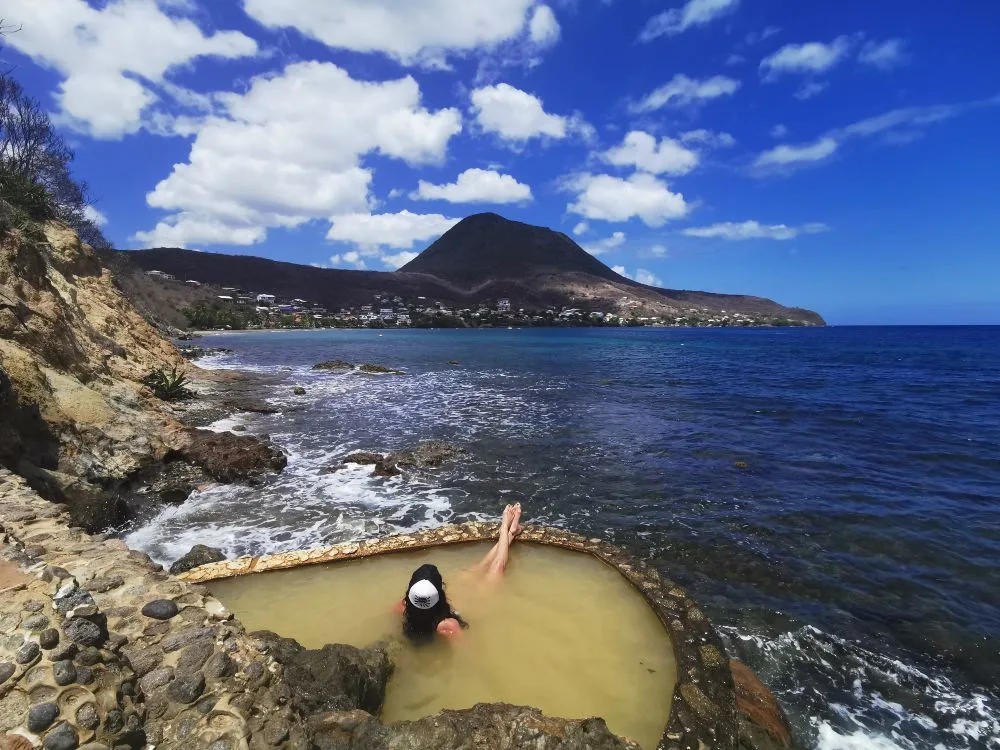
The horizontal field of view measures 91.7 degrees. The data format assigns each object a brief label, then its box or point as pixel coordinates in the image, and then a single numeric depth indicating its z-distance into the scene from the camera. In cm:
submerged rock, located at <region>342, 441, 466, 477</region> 1184
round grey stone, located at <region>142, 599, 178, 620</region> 357
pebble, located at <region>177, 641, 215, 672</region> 317
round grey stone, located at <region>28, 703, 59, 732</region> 244
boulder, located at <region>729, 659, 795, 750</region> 417
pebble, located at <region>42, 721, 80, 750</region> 238
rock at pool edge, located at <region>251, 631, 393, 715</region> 331
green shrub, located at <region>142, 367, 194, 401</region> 1591
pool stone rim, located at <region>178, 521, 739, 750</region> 405
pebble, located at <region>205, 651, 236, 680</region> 315
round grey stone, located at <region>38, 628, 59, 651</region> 286
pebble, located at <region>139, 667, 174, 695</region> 299
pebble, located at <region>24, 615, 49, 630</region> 296
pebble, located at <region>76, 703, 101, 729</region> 255
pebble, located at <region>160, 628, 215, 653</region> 331
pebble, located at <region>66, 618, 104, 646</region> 297
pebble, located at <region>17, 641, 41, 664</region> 274
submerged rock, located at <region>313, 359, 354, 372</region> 3375
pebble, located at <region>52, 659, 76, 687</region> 269
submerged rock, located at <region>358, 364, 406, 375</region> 3259
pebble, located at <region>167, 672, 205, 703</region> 297
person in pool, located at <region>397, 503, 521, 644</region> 507
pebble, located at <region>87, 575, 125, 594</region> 375
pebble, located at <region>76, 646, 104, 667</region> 285
